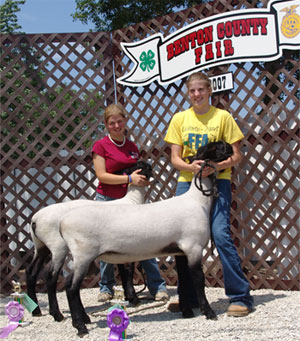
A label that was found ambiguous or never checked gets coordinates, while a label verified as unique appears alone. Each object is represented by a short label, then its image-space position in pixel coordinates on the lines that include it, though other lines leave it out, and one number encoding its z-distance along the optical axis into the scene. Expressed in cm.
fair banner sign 405
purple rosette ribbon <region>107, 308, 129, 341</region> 276
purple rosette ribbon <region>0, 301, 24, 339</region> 329
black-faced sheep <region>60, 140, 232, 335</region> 304
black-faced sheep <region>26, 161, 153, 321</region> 349
